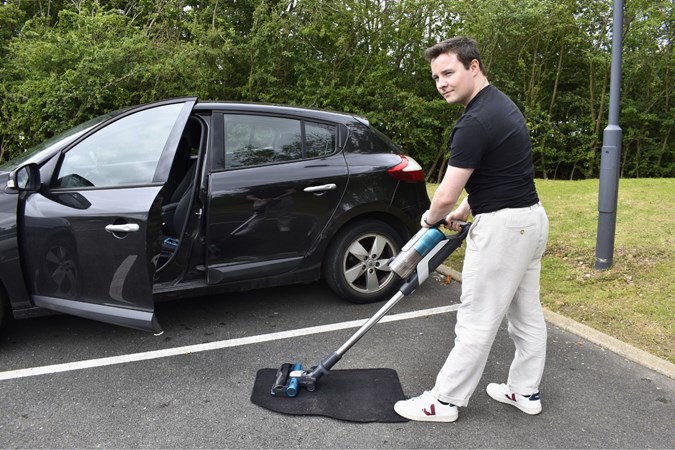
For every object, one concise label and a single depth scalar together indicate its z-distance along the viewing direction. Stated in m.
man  2.44
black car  3.23
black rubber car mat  2.78
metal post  4.55
